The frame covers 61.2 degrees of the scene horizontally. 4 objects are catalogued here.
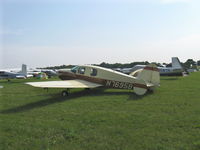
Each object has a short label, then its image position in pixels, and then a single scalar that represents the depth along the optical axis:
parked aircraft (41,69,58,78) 33.07
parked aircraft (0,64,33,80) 24.77
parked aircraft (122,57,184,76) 23.32
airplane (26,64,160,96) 9.31
